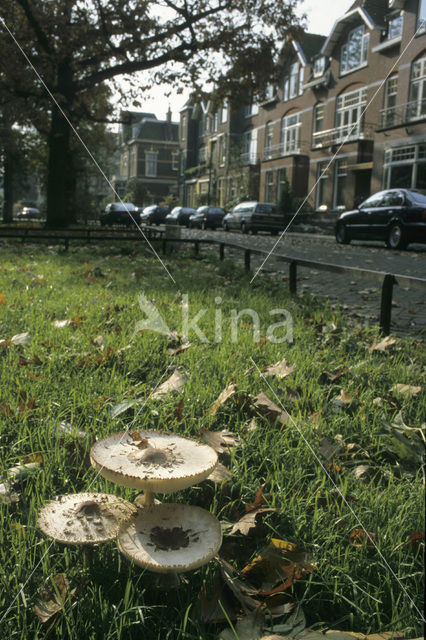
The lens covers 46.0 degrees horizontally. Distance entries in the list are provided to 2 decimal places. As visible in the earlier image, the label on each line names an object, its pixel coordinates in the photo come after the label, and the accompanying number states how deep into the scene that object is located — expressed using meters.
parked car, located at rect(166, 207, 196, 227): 33.19
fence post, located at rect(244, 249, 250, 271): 7.00
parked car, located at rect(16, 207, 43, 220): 43.80
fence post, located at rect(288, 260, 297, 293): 5.23
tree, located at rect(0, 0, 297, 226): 14.50
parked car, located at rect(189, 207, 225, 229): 28.28
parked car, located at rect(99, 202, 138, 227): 26.15
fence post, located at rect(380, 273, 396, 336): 3.72
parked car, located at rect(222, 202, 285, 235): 22.47
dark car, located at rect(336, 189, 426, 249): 12.98
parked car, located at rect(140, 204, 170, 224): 33.94
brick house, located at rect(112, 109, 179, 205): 53.72
